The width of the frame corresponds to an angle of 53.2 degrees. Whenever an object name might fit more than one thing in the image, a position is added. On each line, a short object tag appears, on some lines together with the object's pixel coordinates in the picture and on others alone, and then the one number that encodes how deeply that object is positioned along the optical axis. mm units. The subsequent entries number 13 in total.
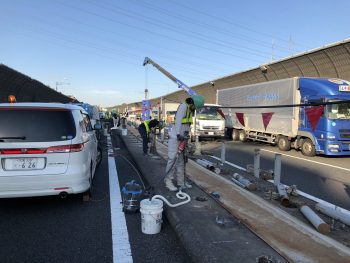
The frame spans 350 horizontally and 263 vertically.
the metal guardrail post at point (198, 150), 13688
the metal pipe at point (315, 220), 4680
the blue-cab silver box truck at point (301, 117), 13953
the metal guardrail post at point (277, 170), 7852
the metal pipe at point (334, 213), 5157
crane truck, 21328
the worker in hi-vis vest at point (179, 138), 6734
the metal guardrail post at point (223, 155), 11712
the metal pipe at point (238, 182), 7639
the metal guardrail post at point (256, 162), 8922
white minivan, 5316
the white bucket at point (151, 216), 4637
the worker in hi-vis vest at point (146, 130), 12680
